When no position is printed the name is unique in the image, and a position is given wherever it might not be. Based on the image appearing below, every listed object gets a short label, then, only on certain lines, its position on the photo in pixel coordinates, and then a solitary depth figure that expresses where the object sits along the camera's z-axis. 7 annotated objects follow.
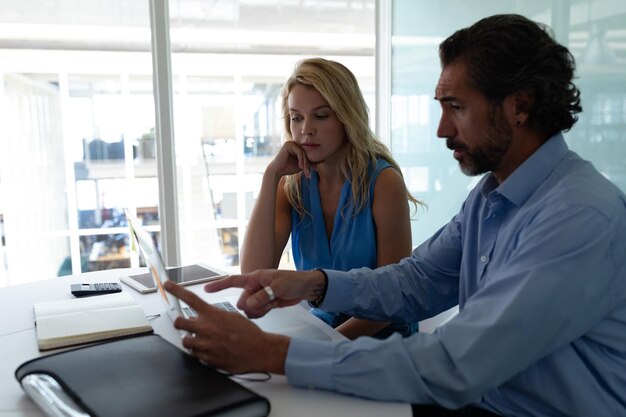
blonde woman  1.77
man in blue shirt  0.87
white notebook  1.13
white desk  0.85
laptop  1.03
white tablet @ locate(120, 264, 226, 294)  1.58
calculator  1.51
